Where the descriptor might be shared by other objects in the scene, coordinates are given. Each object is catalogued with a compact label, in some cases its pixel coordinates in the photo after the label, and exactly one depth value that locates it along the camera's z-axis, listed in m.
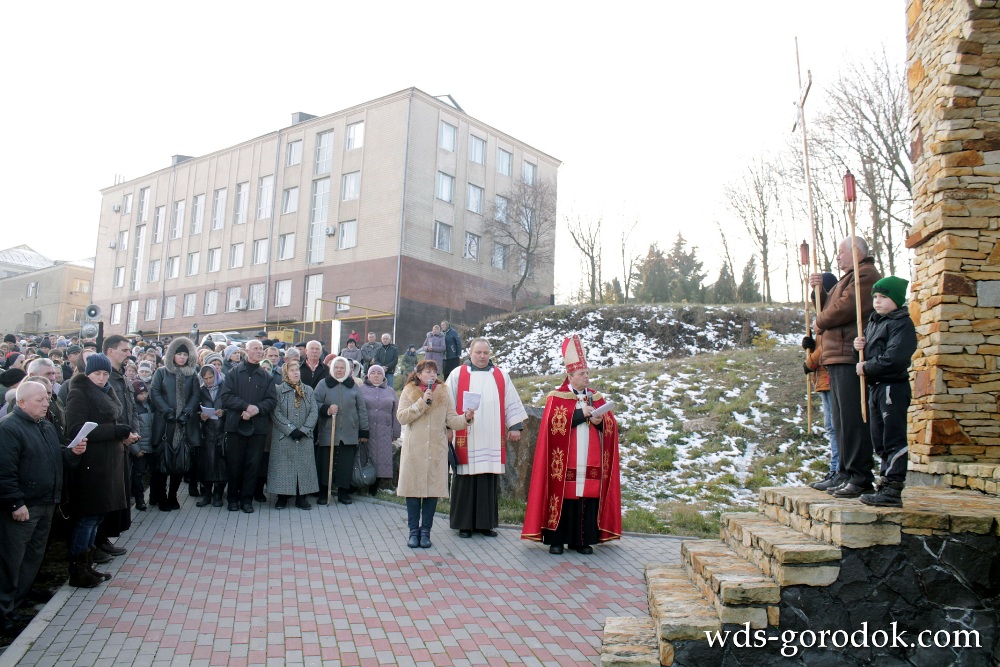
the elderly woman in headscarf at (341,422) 9.77
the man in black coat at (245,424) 9.00
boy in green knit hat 4.81
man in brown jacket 5.21
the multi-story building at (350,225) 31.70
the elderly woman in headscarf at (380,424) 10.27
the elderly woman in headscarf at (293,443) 9.23
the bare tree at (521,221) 35.72
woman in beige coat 7.61
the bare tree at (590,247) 42.16
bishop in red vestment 7.57
